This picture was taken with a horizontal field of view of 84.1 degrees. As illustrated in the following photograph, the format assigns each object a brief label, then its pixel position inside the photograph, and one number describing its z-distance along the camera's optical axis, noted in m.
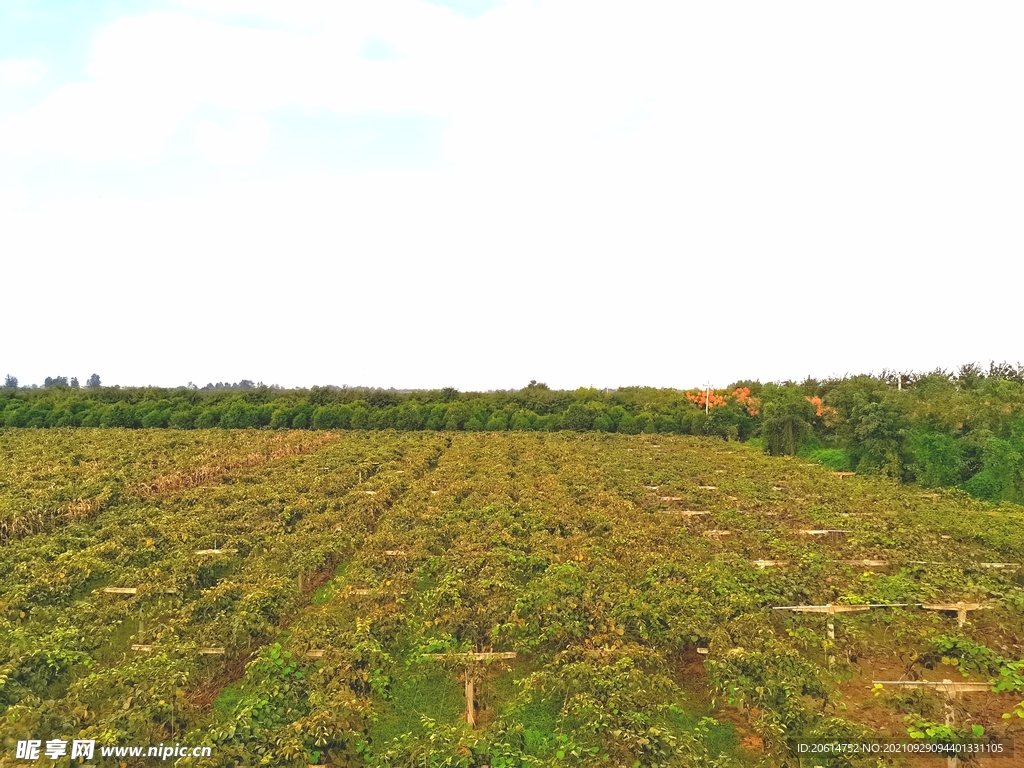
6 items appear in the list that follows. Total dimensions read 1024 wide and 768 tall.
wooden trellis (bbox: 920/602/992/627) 8.43
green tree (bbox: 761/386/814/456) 32.00
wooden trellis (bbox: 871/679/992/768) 6.38
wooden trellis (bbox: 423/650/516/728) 6.74
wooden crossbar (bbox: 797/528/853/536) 13.50
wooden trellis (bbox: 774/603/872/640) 8.55
